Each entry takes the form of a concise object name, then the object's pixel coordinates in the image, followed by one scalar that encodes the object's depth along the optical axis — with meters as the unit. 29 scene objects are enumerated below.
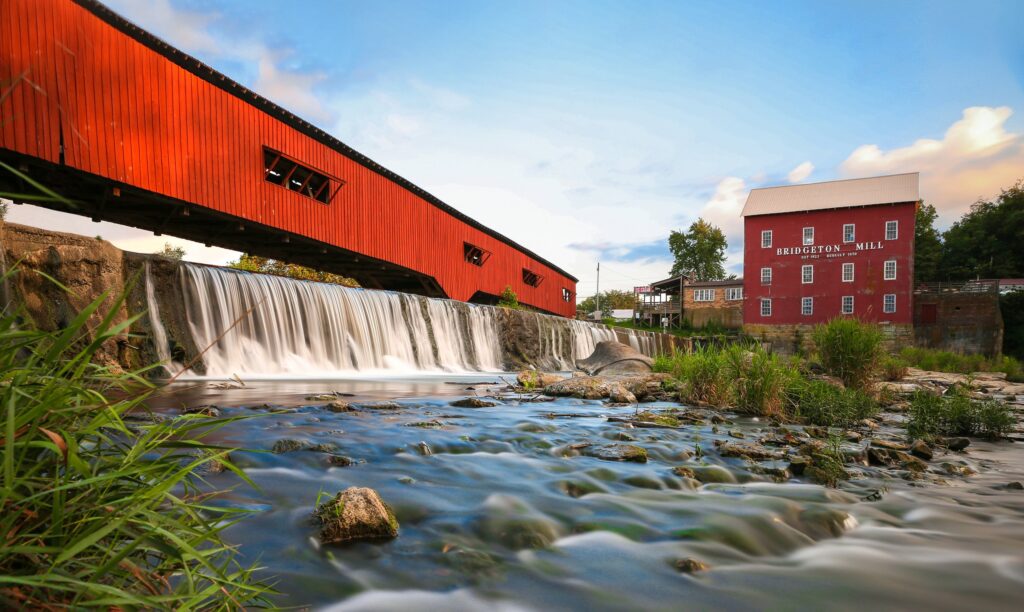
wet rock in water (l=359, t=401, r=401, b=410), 6.37
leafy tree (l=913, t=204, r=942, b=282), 47.97
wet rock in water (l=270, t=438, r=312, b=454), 3.74
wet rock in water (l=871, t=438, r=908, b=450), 4.78
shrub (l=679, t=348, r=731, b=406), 7.59
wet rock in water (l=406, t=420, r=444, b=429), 5.17
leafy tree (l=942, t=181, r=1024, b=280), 44.69
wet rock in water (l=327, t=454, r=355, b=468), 3.58
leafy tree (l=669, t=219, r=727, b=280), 63.66
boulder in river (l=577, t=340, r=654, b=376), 14.12
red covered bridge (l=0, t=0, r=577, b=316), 10.30
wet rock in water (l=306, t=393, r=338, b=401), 6.86
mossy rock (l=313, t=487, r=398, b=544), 2.38
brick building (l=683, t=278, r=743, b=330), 43.91
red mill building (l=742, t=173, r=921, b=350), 33.53
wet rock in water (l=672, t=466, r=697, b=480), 3.69
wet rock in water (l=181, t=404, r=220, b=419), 4.93
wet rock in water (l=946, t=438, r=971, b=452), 5.12
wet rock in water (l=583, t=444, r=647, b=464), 4.12
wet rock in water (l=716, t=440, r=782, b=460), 4.32
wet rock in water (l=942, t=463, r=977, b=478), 4.14
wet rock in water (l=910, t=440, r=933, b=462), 4.64
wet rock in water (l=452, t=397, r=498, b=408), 7.13
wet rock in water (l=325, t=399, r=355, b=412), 5.89
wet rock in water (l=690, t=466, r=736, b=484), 3.71
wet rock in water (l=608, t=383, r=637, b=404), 8.24
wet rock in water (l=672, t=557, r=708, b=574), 2.32
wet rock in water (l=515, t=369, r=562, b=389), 10.05
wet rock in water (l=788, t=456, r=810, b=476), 3.92
